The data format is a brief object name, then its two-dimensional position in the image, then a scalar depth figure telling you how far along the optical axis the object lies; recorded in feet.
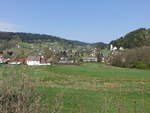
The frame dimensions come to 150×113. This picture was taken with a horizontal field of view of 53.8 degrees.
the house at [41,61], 190.00
